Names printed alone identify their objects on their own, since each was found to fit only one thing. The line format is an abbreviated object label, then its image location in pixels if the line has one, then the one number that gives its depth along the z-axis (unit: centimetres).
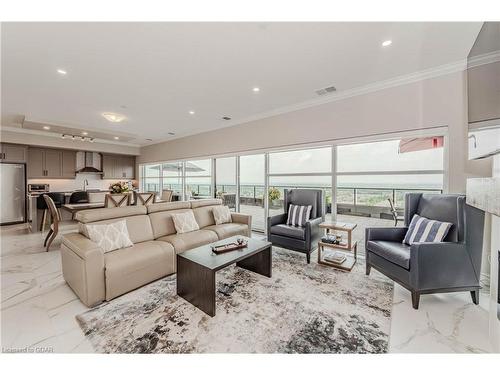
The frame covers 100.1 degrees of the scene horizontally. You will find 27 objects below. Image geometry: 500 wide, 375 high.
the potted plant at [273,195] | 487
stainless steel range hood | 696
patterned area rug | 162
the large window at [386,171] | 305
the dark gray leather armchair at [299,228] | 324
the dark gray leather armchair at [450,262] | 206
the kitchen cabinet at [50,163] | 602
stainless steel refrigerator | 550
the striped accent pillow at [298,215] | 364
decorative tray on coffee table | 241
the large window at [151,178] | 797
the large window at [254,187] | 504
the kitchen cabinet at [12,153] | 544
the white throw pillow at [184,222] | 334
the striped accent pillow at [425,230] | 228
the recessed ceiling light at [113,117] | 452
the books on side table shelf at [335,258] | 308
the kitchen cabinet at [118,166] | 757
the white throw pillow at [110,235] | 241
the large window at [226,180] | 559
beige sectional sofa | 212
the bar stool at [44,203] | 513
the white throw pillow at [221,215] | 401
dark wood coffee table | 199
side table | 296
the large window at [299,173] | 402
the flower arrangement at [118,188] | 487
